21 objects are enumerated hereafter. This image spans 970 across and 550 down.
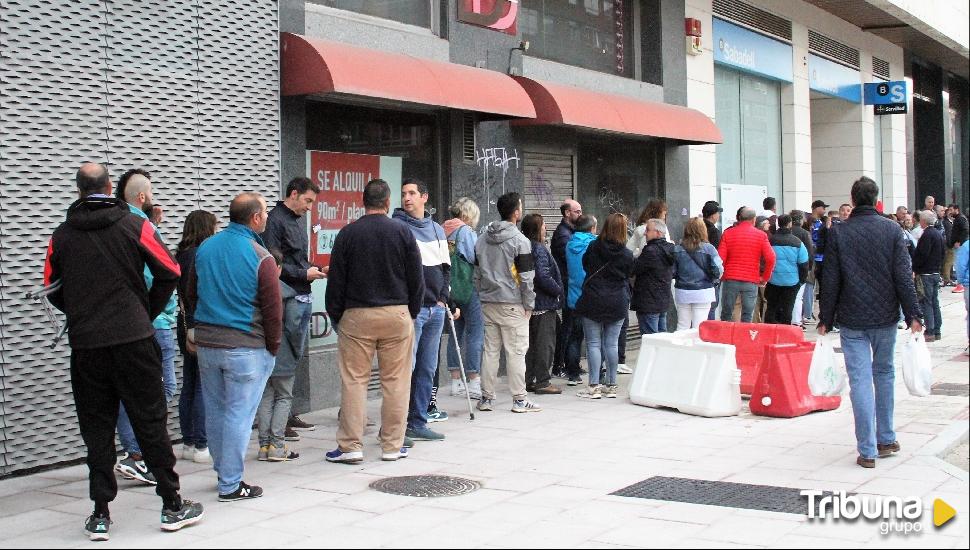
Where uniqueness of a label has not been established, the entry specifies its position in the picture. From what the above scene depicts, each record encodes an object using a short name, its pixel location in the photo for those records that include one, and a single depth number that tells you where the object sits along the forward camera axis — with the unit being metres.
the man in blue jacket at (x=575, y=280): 11.48
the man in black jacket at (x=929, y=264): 15.16
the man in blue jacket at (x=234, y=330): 6.62
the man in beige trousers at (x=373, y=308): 7.65
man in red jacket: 13.57
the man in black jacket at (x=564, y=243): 11.90
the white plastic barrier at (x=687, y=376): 9.71
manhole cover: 6.87
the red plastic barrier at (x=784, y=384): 9.50
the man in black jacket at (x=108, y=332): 5.93
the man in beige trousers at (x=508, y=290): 9.68
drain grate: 6.43
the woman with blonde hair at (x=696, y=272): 12.08
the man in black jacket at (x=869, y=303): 7.52
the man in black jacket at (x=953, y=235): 20.20
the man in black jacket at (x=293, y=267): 7.97
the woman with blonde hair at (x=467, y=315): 9.97
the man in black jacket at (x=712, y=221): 13.98
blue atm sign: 25.50
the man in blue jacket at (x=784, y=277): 14.55
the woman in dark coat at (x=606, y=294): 10.45
